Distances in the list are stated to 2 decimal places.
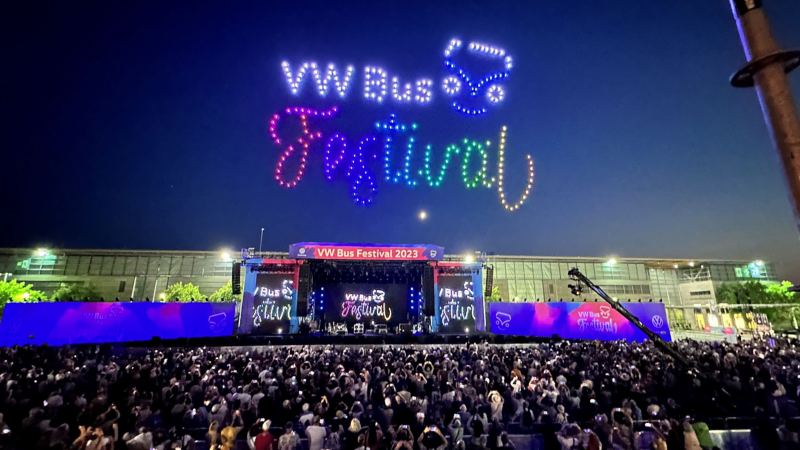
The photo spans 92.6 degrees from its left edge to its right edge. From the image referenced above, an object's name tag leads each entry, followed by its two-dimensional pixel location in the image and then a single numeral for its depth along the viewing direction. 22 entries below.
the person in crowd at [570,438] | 6.49
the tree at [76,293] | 55.00
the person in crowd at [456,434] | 6.79
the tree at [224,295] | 60.81
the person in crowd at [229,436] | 6.61
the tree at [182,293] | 60.94
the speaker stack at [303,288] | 31.84
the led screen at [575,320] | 29.73
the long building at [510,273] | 65.75
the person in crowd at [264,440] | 6.43
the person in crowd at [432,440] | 6.38
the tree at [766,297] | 52.22
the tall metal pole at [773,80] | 2.22
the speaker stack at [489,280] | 33.89
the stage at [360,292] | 32.16
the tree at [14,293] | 43.16
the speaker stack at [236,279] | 31.58
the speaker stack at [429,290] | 32.84
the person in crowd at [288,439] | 6.39
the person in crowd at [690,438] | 6.52
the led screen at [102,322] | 24.59
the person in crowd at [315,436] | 6.66
